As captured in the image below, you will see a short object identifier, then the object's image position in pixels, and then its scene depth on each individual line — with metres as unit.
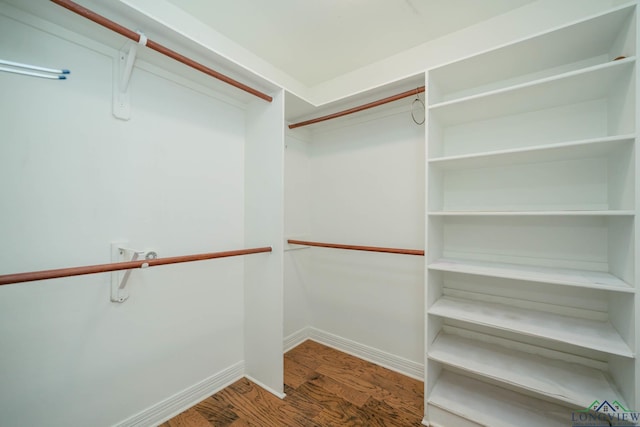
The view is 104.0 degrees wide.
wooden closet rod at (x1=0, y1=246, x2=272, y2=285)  0.91
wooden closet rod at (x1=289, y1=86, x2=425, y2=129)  1.73
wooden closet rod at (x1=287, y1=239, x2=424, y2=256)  1.66
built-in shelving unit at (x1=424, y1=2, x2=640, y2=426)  1.19
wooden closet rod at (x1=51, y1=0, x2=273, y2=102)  1.02
